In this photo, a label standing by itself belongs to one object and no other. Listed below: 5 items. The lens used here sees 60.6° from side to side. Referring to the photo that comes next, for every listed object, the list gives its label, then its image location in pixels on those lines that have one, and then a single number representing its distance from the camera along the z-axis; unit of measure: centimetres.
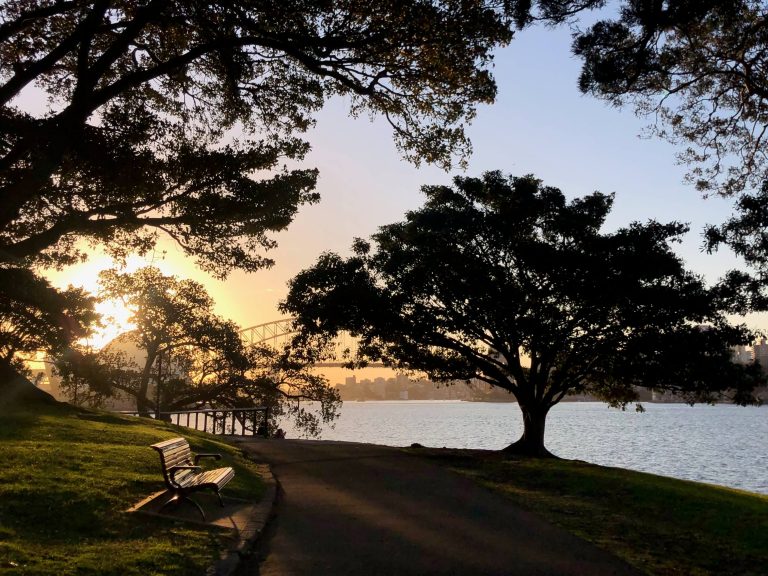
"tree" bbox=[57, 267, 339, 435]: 3441
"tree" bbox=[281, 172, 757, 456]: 1961
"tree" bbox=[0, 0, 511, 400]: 944
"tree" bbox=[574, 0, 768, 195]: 1051
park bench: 781
